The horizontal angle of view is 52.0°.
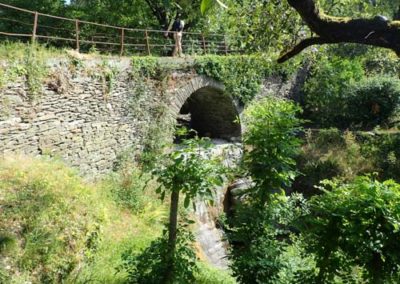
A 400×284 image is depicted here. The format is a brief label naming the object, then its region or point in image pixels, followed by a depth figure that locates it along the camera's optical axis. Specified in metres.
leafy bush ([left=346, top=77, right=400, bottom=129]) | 15.82
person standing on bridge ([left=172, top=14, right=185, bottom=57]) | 12.38
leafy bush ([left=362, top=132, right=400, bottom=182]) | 12.74
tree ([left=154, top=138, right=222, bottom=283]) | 4.05
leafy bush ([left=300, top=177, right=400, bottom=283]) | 3.84
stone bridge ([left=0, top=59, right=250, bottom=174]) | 7.09
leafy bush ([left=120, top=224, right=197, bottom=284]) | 4.29
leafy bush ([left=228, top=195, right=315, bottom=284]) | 4.44
